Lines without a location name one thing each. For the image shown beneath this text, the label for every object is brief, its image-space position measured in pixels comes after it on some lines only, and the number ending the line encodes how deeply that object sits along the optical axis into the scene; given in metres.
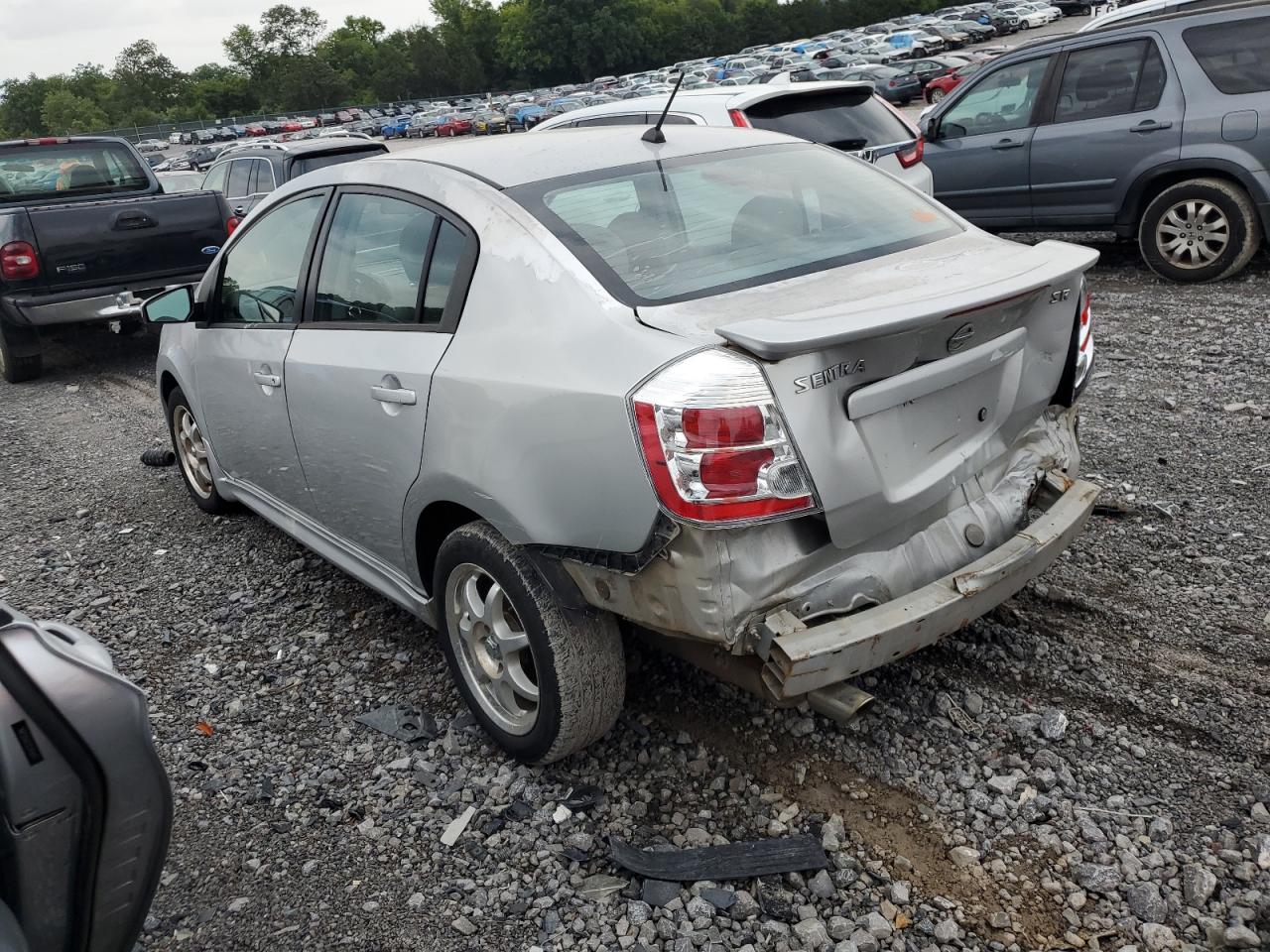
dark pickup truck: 8.20
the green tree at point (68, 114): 104.69
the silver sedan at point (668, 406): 2.45
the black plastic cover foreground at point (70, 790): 1.69
